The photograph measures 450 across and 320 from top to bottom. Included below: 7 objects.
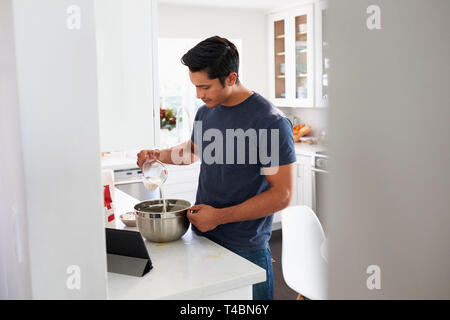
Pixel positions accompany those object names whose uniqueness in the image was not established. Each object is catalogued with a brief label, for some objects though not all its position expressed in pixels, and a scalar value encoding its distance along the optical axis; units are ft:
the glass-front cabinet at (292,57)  14.34
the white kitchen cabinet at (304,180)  13.46
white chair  6.74
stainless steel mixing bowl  5.03
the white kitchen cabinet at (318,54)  13.43
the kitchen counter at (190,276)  3.96
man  5.41
